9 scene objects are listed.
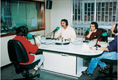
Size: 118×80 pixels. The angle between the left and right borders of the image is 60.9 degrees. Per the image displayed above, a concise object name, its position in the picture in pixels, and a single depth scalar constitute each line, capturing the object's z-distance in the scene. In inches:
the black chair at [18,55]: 65.6
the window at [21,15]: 101.1
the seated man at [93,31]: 96.9
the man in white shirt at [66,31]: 103.1
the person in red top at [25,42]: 67.7
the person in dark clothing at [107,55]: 67.1
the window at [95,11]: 123.1
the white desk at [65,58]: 71.2
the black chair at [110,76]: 76.4
